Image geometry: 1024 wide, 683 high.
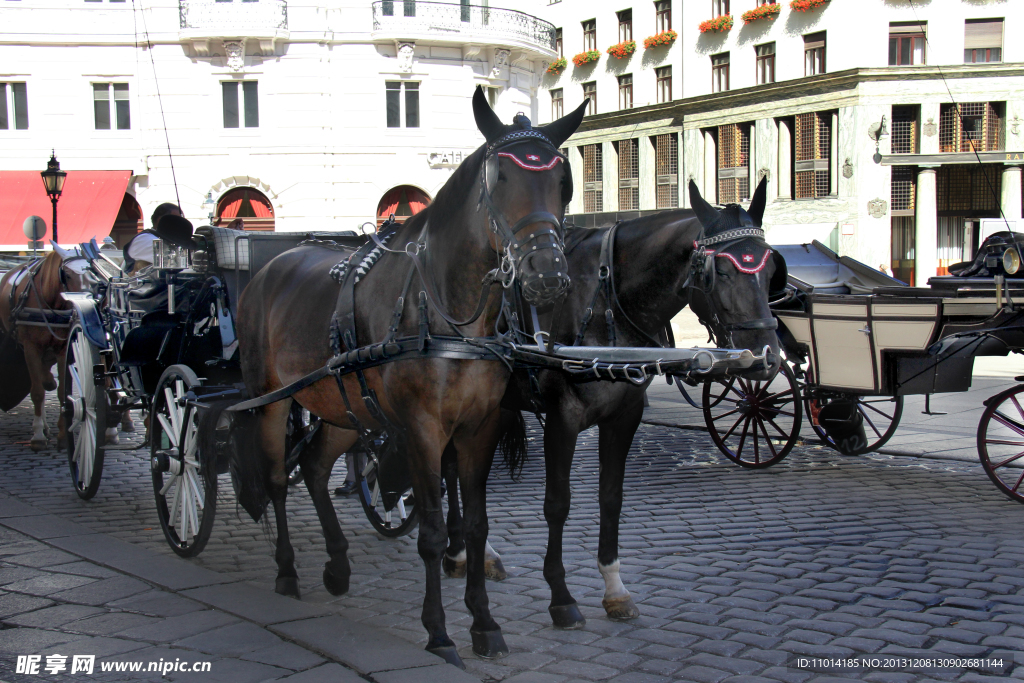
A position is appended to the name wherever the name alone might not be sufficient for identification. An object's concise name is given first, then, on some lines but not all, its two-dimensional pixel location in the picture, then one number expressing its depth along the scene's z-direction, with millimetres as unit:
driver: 7859
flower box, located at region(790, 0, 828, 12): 31606
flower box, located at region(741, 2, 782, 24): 32906
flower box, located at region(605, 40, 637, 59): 38594
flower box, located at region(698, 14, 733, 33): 34531
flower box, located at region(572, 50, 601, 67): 40469
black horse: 4281
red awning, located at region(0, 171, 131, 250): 22484
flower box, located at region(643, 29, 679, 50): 36812
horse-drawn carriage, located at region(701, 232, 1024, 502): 6406
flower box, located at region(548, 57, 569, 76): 41981
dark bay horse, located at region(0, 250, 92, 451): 9055
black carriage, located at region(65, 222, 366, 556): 5473
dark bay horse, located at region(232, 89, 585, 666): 3598
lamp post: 16266
